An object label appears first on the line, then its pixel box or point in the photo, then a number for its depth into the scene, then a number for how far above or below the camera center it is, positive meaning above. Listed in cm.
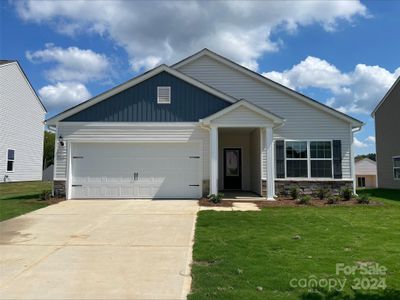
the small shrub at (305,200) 1348 -70
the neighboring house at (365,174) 4669 +80
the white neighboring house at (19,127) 2477 +374
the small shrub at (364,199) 1355 -68
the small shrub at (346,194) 1441 -51
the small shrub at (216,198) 1346 -64
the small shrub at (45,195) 1459 -60
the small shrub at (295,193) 1491 -50
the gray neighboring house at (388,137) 2428 +290
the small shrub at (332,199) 1370 -69
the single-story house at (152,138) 1465 +166
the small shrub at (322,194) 1475 -53
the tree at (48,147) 5791 +494
